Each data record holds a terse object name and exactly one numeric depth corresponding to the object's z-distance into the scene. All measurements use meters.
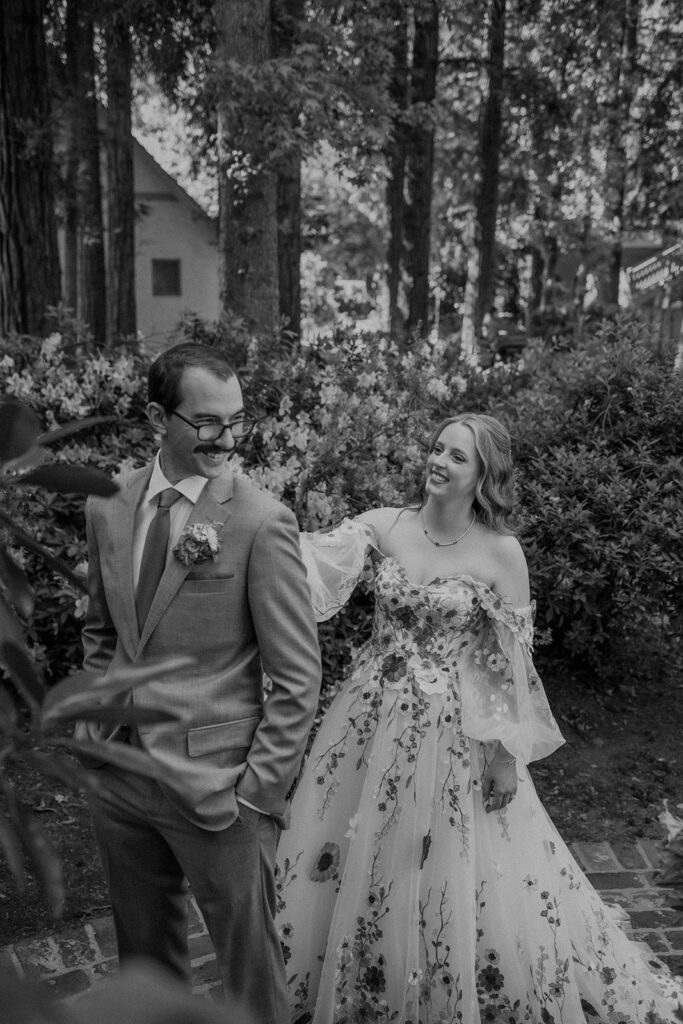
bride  3.27
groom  2.47
